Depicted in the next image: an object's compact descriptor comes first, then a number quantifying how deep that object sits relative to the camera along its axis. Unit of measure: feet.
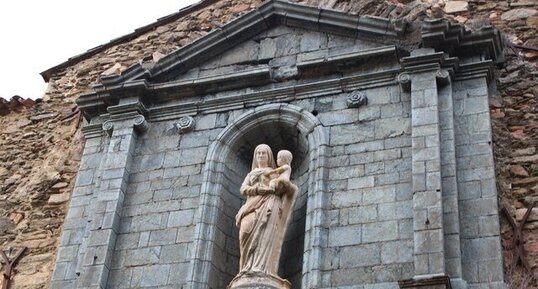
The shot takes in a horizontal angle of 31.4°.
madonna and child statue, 28.86
